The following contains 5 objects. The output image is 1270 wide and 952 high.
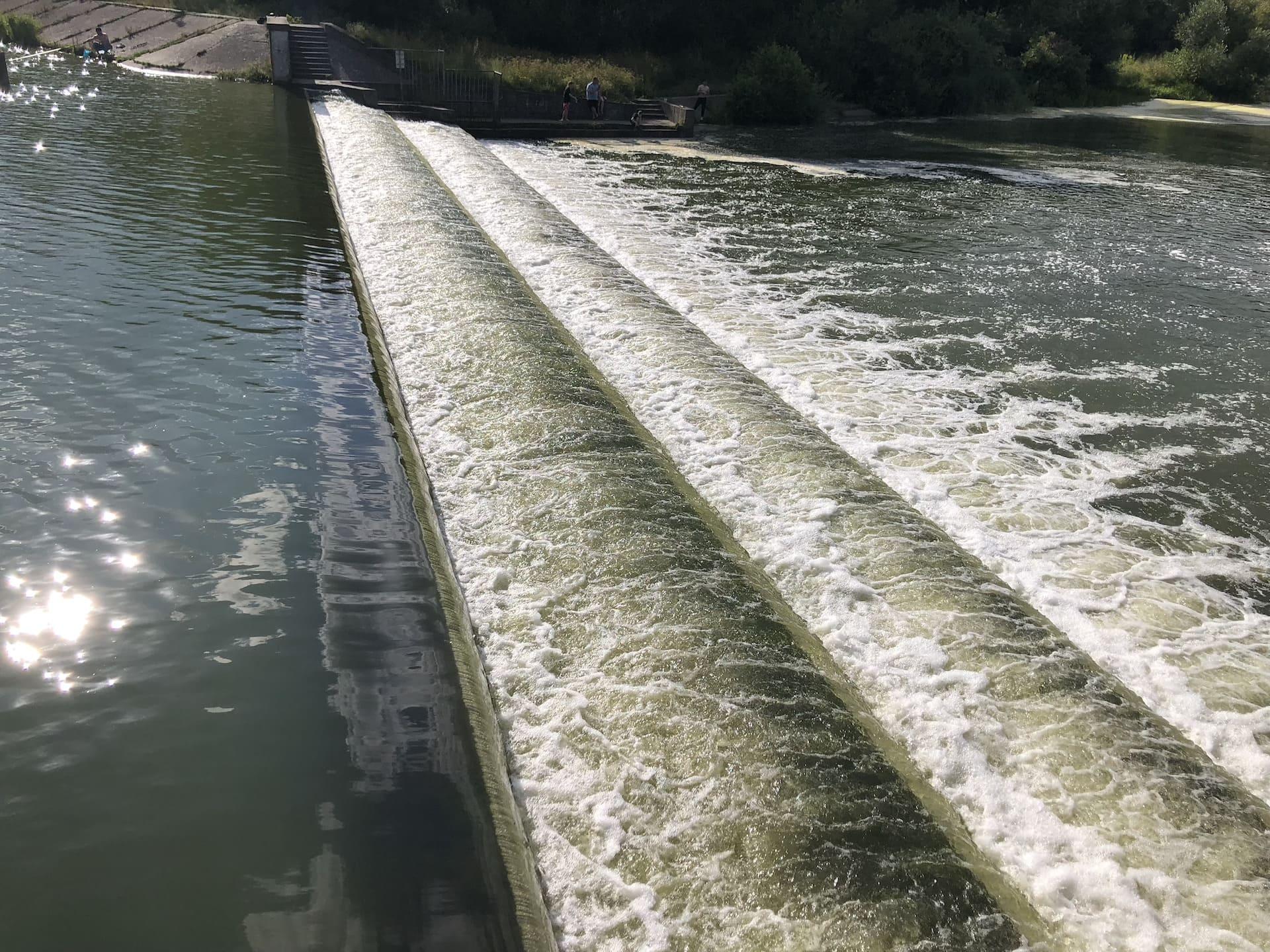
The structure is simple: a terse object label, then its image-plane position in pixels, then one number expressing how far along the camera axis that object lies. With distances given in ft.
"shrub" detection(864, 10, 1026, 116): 94.48
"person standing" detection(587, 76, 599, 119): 71.51
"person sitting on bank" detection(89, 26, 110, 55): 79.00
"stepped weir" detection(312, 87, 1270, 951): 10.41
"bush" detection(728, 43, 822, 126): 82.28
